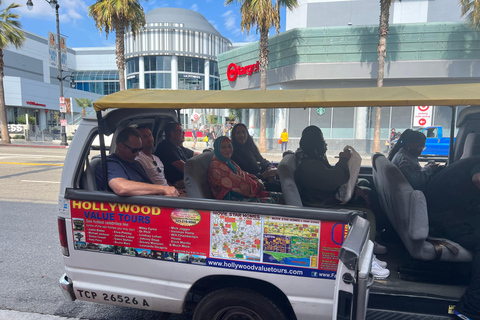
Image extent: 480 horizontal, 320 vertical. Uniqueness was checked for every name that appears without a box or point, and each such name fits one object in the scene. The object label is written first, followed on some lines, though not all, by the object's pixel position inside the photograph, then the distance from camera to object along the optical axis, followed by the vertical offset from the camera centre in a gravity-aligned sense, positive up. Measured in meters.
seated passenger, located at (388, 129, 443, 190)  3.68 -0.31
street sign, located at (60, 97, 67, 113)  23.67 +1.57
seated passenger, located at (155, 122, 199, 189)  4.37 -0.37
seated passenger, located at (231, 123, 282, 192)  4.82 -0.48
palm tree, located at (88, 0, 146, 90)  17.22 +6.13
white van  2.09 -0.79
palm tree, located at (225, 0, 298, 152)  16.39 +5.92
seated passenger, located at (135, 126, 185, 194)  3.70 -0.39
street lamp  20.75 +5.74
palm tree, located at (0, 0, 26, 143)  22.50 +6.55
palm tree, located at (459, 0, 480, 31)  15.75 +6.15
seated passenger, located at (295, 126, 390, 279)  3.25 -0.50
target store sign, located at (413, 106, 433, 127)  15.12 +0.62
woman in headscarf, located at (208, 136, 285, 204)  3.18 -0.54
